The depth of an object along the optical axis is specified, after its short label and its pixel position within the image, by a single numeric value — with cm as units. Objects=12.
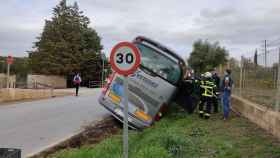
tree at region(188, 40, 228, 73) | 3258
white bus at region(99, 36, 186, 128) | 731
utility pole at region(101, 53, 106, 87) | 3712
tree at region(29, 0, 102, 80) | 3387
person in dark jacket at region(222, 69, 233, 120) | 777
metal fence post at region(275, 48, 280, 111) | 539
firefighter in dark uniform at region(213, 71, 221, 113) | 882
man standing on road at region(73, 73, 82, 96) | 1789
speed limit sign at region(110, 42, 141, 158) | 398
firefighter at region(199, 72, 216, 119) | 814
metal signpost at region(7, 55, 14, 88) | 1383
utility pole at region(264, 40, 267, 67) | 672
